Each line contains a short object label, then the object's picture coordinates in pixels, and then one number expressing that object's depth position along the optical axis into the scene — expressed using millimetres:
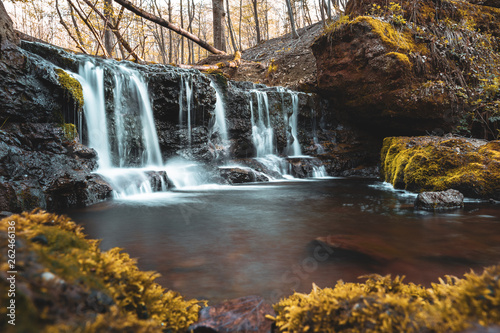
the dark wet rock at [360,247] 3338
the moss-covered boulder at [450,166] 6453
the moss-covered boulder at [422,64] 10484
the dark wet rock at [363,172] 13078
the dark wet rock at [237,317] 1542
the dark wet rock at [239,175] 10273
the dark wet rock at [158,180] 8214
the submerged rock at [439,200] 5789
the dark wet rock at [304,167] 12141
